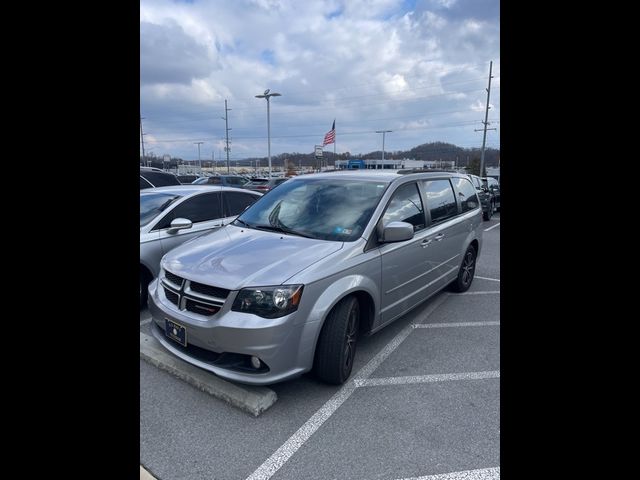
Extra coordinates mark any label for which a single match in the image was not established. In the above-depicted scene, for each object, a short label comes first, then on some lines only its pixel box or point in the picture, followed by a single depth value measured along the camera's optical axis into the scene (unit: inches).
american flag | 1323.8
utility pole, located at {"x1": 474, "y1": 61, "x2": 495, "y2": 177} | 1475.8
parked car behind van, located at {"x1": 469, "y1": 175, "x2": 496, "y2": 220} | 593.9
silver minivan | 108.2
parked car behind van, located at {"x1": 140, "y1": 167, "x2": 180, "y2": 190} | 412.6
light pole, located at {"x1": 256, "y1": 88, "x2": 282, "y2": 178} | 1204.0
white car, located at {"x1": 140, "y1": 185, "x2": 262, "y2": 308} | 186.1
